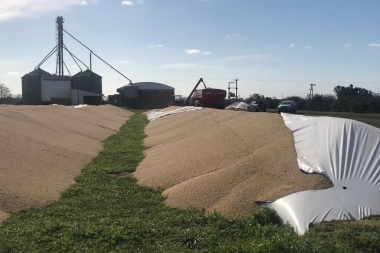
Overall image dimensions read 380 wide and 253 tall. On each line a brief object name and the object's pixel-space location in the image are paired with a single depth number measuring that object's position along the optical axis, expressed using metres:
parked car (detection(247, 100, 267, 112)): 42.07
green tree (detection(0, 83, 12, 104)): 92.62
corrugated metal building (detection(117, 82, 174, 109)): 73.62
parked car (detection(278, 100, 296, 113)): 41.19
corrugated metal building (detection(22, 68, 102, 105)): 63.56
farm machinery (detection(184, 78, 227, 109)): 43.50
